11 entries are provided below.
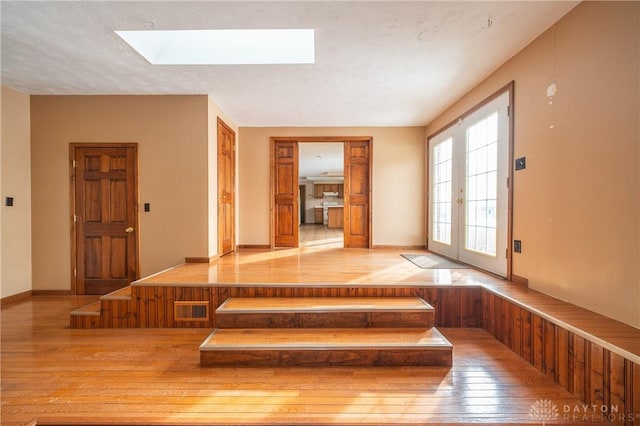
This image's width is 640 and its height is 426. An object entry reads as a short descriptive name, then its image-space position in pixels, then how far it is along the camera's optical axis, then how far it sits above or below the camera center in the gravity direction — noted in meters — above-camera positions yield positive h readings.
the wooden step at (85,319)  2.95 -1.14
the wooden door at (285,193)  5.66 +0.27
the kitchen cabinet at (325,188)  14.59 +0.94
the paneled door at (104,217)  3.99 -0.14
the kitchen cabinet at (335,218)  11.72 -0.45
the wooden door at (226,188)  4.54 +0.31
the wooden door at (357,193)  5.66 +0.27
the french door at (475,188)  3.18 +0.25
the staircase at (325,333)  2.22 -1.06
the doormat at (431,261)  3.85 -0.78
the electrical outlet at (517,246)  2.91 -0.39
